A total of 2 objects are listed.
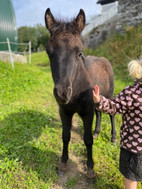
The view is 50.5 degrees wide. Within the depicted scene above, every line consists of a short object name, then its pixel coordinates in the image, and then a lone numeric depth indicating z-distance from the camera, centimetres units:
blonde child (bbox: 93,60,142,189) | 165
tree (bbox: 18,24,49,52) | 5247
